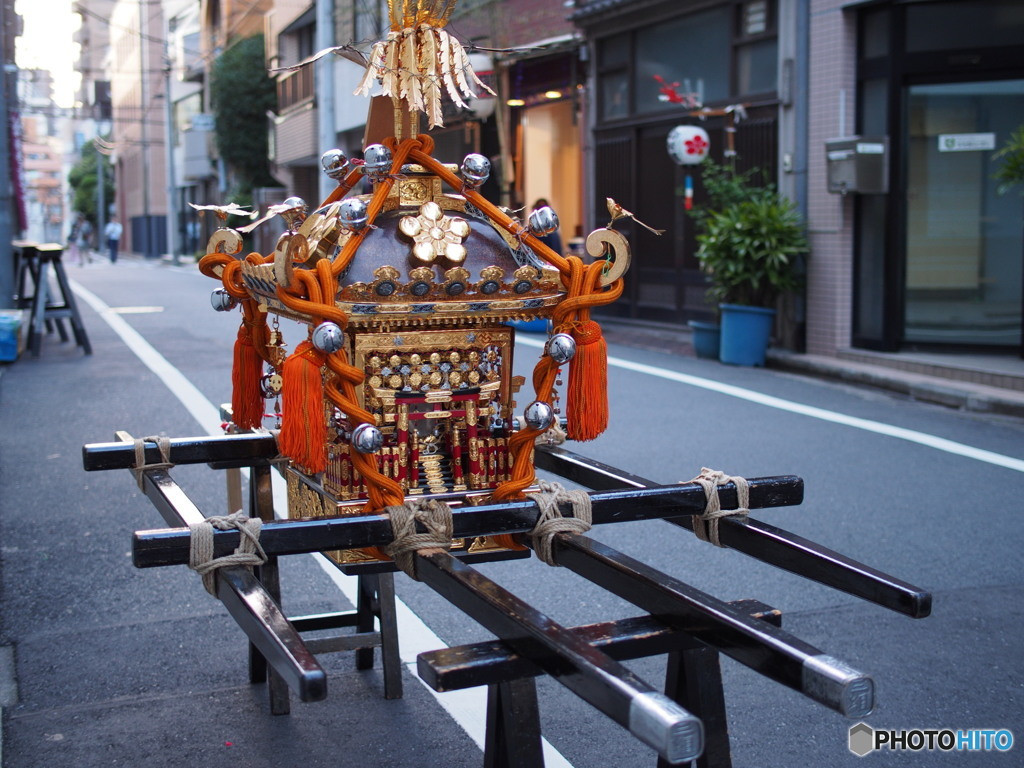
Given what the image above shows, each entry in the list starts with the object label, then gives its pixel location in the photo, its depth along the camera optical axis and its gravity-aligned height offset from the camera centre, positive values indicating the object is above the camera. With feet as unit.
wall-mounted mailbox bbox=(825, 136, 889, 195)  36.86 +3.54
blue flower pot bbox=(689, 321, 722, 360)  41.65 -2.36
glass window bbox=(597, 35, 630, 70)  53.90 +10.57
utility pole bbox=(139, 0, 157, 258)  175.74 +16.99
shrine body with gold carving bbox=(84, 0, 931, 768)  7.32 -1.42
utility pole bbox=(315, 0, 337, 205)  68.18 +12.31
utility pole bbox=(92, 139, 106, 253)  190.08 +12.58
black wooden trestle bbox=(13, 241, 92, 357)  42.34 -0.82
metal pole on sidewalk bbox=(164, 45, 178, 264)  134.64 +11.57
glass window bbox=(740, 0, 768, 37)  44.55 +10.04
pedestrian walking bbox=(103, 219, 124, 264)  140.66 +4.69
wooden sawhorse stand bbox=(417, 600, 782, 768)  6.60 -2.59
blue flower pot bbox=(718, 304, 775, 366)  39.75 -2.08
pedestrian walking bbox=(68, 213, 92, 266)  148.52 +5.19
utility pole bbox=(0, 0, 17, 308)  42.98 +2.39
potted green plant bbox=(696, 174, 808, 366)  39.42 +0.38
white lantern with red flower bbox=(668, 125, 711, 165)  44.34 +5.03
